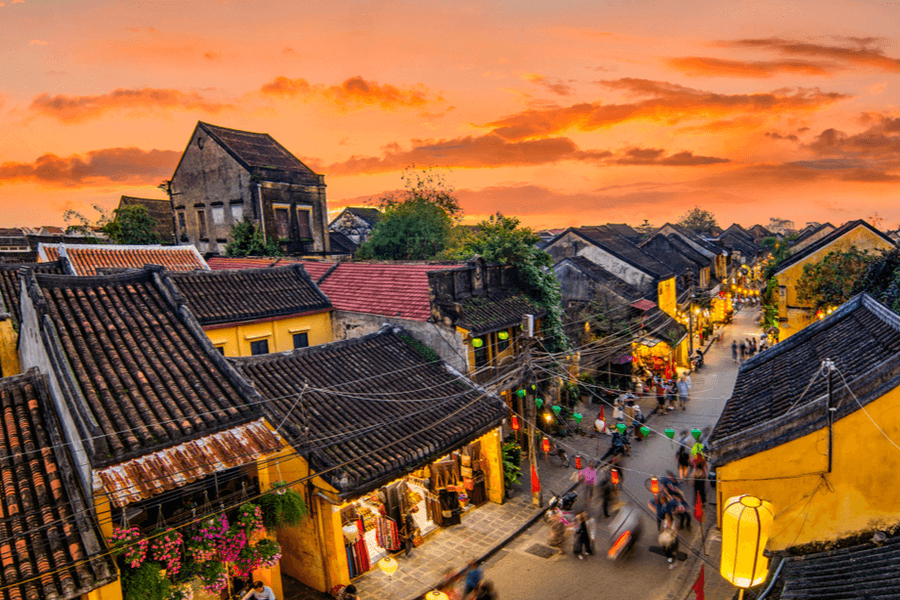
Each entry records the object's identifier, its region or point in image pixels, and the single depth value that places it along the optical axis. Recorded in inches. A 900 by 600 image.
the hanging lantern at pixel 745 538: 275.6
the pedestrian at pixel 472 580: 399.5
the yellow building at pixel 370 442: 428.8
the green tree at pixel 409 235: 1284.4
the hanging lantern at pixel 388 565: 404.8
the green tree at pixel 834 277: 816.9
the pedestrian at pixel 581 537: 485.1
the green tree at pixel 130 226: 1214.3
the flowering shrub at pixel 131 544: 257.6
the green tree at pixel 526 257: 722.8
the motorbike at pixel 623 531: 490.3
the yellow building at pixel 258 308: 631.2
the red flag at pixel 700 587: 374.3
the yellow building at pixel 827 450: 312.3
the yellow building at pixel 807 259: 900.6
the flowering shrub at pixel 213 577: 298.2
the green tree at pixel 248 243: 1137.4
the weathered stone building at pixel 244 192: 1152.2
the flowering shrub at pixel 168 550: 275.0
